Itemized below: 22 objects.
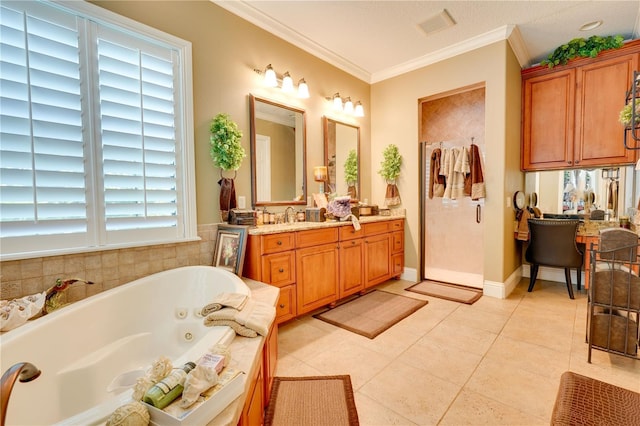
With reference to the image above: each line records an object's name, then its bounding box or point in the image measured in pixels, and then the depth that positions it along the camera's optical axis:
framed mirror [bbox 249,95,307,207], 2.87
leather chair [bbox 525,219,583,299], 3.29
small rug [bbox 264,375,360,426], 1.59
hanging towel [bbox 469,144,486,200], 3.55
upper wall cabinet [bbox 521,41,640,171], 3.30
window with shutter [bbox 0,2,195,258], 1.62
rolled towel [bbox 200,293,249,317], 1.52
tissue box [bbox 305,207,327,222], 3.14
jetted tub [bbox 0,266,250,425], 1.22
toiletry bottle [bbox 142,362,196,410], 0.84
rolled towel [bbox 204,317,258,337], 1.38
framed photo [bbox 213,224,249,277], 2.37
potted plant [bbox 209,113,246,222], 2.46
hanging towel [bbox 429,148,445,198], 4.07
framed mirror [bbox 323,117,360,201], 3.69
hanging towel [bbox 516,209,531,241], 3.69
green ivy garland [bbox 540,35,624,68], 3.27
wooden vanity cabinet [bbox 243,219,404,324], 2.46
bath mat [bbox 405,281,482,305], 3.40
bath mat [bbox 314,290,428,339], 2.69
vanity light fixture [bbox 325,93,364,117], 3.72
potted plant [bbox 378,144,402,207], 4.11
